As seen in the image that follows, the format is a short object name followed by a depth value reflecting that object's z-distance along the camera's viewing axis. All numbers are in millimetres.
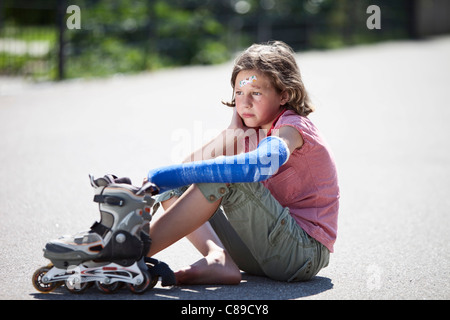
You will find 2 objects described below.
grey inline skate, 3111
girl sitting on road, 3172
